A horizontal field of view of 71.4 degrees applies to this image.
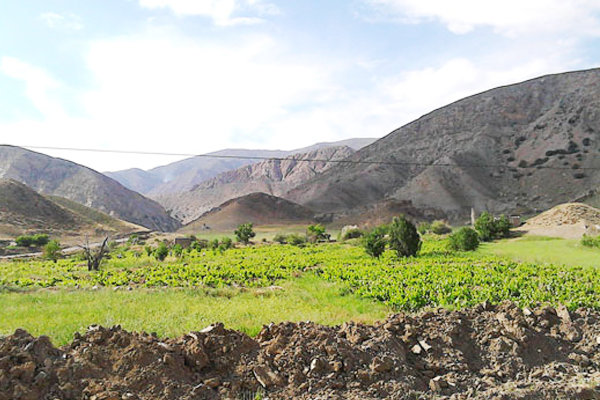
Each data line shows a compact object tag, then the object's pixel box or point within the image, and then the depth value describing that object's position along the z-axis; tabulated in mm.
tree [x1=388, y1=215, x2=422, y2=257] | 22516
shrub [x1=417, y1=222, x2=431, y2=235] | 44441
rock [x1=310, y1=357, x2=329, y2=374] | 5328
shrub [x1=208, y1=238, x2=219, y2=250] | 36534
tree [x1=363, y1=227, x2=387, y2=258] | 23328
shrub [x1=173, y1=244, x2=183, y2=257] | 29320
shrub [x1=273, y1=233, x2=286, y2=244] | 44375
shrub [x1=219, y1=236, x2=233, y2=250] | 36053
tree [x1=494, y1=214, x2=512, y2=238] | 35125
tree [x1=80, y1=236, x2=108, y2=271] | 21366
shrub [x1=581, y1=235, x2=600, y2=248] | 24062
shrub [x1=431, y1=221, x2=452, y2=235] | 43047
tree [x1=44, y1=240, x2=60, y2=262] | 29891
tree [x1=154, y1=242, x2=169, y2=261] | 27344
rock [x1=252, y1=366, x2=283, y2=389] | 5195
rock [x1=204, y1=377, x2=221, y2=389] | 5055
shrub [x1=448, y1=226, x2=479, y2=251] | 25391
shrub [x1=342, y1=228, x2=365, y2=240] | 42156
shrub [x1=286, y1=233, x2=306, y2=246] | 39750
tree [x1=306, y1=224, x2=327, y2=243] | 43031
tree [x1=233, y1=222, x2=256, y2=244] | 42250
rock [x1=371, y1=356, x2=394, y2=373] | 5375
